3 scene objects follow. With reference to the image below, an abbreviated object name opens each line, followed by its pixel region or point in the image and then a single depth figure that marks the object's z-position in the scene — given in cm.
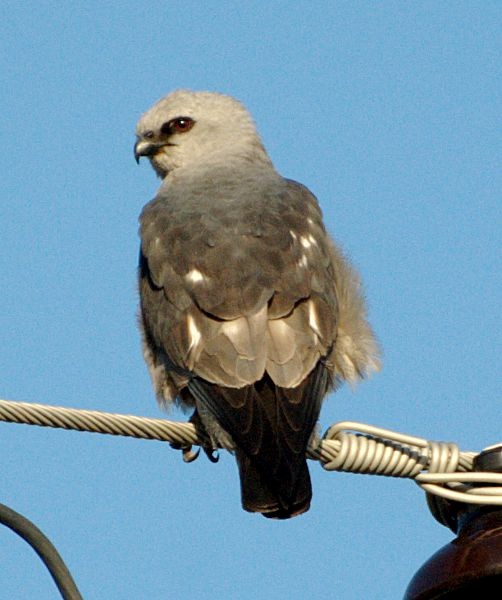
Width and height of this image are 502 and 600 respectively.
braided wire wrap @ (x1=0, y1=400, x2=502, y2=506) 907
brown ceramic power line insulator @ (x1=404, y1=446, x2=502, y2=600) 789
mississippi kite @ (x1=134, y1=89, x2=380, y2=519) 1151
